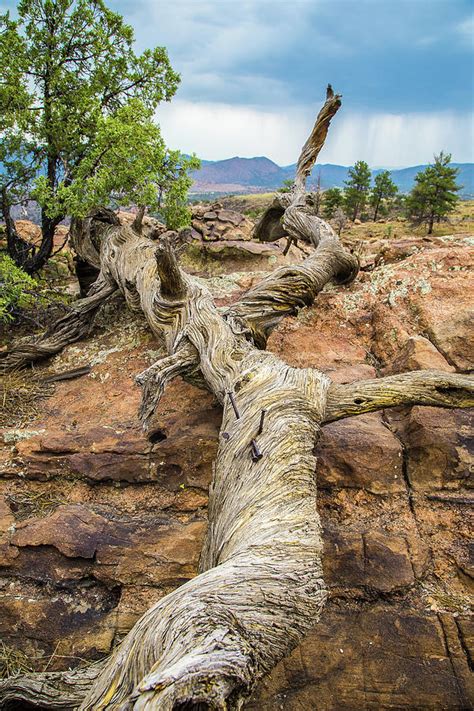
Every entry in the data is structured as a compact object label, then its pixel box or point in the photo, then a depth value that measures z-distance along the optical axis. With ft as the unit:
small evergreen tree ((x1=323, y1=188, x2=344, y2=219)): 156.87
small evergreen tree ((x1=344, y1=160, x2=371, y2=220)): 157.38
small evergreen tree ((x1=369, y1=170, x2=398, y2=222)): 164.45
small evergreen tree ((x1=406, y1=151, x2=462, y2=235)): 126.61
